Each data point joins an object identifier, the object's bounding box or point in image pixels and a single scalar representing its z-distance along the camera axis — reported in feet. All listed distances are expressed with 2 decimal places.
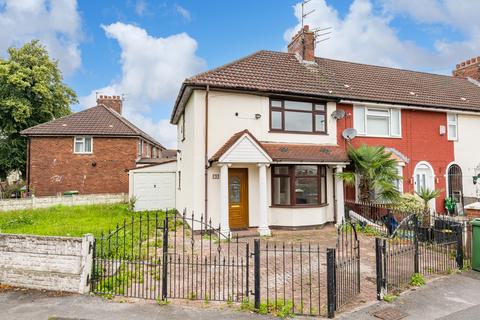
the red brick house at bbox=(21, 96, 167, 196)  70.03
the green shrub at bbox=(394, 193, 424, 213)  40.19
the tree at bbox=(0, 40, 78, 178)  78.33
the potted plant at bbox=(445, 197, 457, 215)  51.24
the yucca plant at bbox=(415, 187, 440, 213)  39.22
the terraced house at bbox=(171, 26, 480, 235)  38.45
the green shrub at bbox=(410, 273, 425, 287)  21.87
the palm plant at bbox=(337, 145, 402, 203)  41.09
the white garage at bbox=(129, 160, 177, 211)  55.11
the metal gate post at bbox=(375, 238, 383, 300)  19.17
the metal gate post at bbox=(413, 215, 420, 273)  22.45
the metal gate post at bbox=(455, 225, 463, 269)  25.44
